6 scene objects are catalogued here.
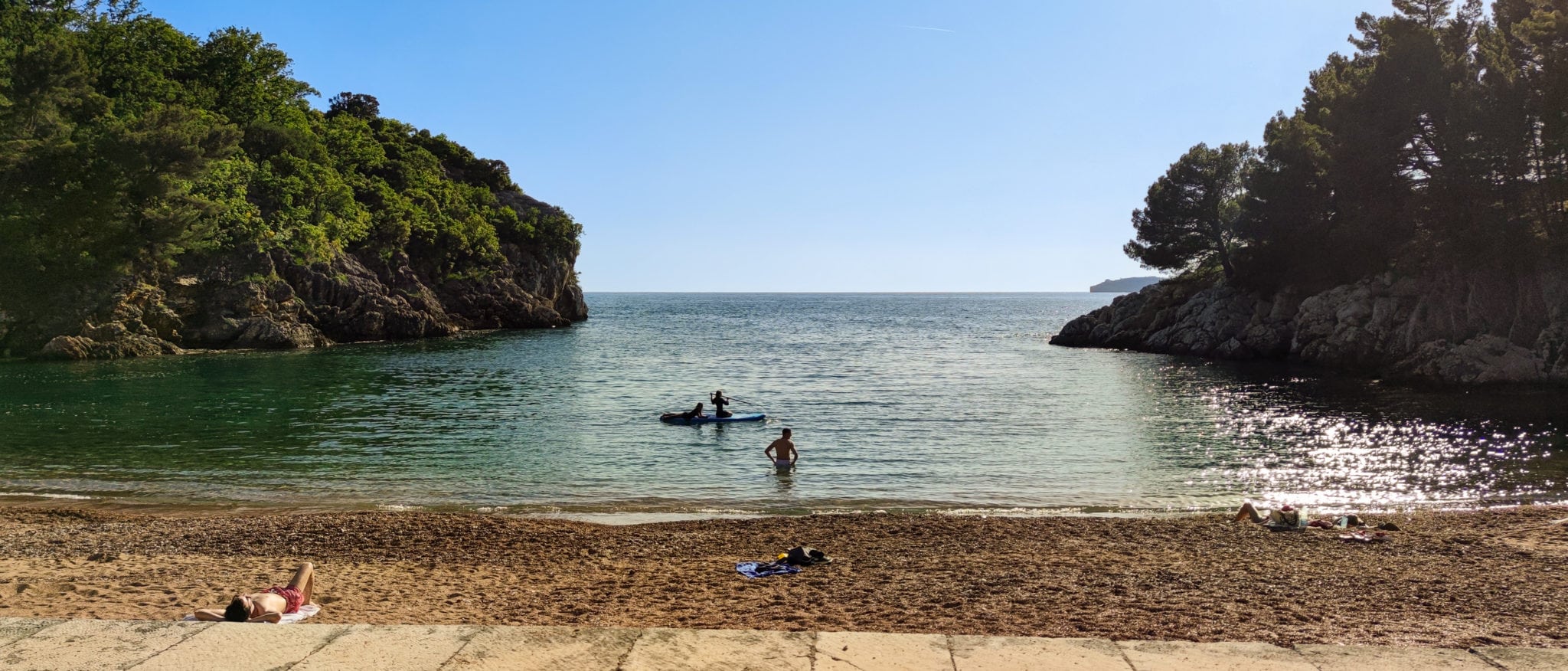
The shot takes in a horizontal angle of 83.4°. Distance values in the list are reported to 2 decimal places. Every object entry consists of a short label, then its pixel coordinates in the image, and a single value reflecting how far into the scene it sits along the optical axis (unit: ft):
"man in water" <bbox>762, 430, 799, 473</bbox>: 74.33
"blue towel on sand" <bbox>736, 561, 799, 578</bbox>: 38.14
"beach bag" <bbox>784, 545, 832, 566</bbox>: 40.04
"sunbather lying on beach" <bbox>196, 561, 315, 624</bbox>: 27.25
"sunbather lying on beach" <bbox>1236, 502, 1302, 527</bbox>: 50.55
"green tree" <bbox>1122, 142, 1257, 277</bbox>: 222.28
